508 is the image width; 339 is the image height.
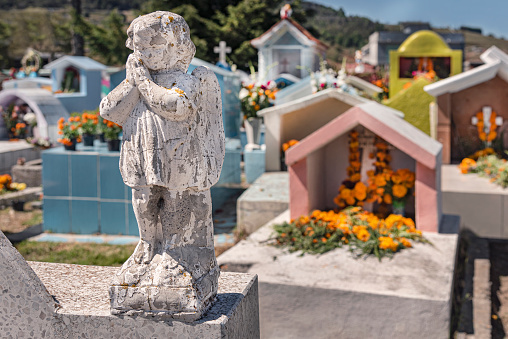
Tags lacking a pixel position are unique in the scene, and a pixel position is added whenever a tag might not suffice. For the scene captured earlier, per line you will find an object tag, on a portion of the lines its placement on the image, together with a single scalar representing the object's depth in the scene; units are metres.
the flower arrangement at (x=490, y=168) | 8.95
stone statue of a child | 2.45
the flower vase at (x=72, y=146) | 8.74
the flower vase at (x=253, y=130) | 11.11
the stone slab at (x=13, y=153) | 13.60
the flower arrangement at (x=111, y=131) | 8.62
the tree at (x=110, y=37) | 26.84
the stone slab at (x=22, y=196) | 10.73
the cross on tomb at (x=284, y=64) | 18.12
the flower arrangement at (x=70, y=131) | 8.71
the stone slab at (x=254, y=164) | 10.45
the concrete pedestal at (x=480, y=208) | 8.34
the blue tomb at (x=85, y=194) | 8.55
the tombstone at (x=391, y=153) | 6.13
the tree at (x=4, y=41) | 36.69
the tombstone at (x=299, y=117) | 9.95
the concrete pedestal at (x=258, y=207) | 7.87
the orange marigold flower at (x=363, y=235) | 5.84
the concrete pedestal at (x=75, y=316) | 2.49
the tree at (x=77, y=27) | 25.98
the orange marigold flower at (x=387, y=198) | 6.67
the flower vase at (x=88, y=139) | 9.24
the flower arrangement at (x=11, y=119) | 16.75
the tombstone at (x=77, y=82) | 17.72
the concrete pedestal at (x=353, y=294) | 4.72
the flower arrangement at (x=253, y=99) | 11.33
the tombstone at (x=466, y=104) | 11.30
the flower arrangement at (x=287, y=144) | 9.89
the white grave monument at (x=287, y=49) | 17.64
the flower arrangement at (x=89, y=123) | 9.30
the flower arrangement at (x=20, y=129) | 16.36
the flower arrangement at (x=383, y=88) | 17.95
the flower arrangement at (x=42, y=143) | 12.51
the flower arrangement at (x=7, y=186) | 11.09
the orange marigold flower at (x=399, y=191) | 6.60
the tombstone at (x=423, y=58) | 17.54
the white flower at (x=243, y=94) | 11.36
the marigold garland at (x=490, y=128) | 11.38
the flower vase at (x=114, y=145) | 8.63
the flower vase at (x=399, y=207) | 6.66
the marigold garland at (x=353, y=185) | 6.83
